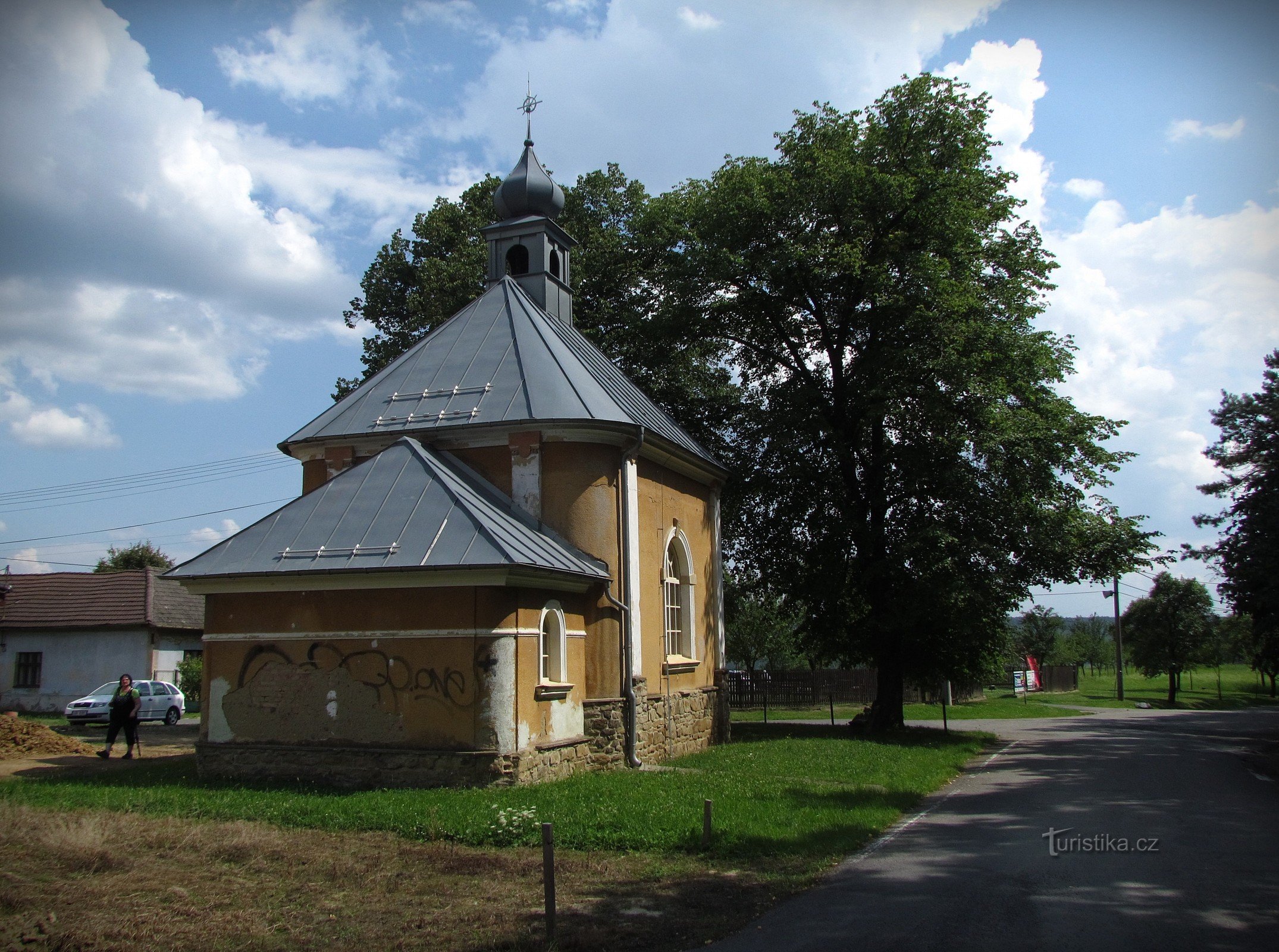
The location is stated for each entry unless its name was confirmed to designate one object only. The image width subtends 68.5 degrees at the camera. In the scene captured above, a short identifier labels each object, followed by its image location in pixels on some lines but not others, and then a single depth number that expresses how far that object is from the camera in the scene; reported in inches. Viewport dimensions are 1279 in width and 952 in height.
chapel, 502.9
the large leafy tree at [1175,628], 1817.2
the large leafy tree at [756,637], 1652.3
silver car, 1036.5
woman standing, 661.3
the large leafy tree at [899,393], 841.5
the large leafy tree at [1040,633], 2615.7
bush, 1299.2
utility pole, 1738.4
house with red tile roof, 1263.5
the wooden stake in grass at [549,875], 261.0
